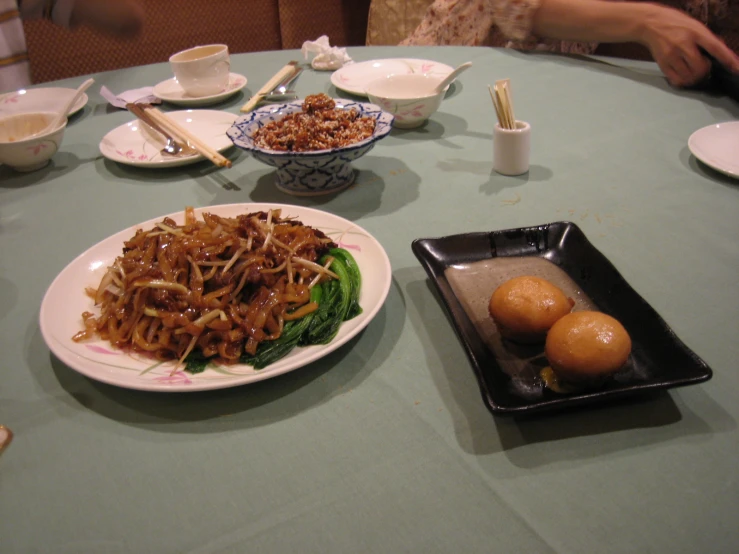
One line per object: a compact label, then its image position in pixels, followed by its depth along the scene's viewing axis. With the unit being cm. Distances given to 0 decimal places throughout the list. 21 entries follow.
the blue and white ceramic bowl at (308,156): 133
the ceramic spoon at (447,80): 159
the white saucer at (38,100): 198
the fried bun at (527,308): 86
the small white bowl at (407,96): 167
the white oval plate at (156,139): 159
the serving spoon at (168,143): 161
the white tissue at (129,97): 204
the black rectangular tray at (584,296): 76
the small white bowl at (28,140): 154
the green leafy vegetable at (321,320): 88
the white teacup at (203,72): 193
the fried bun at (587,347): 76
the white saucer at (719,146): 138
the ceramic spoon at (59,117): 168
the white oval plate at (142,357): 82
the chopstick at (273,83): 194
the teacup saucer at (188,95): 201
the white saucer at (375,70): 205
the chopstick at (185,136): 148
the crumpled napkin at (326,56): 230
